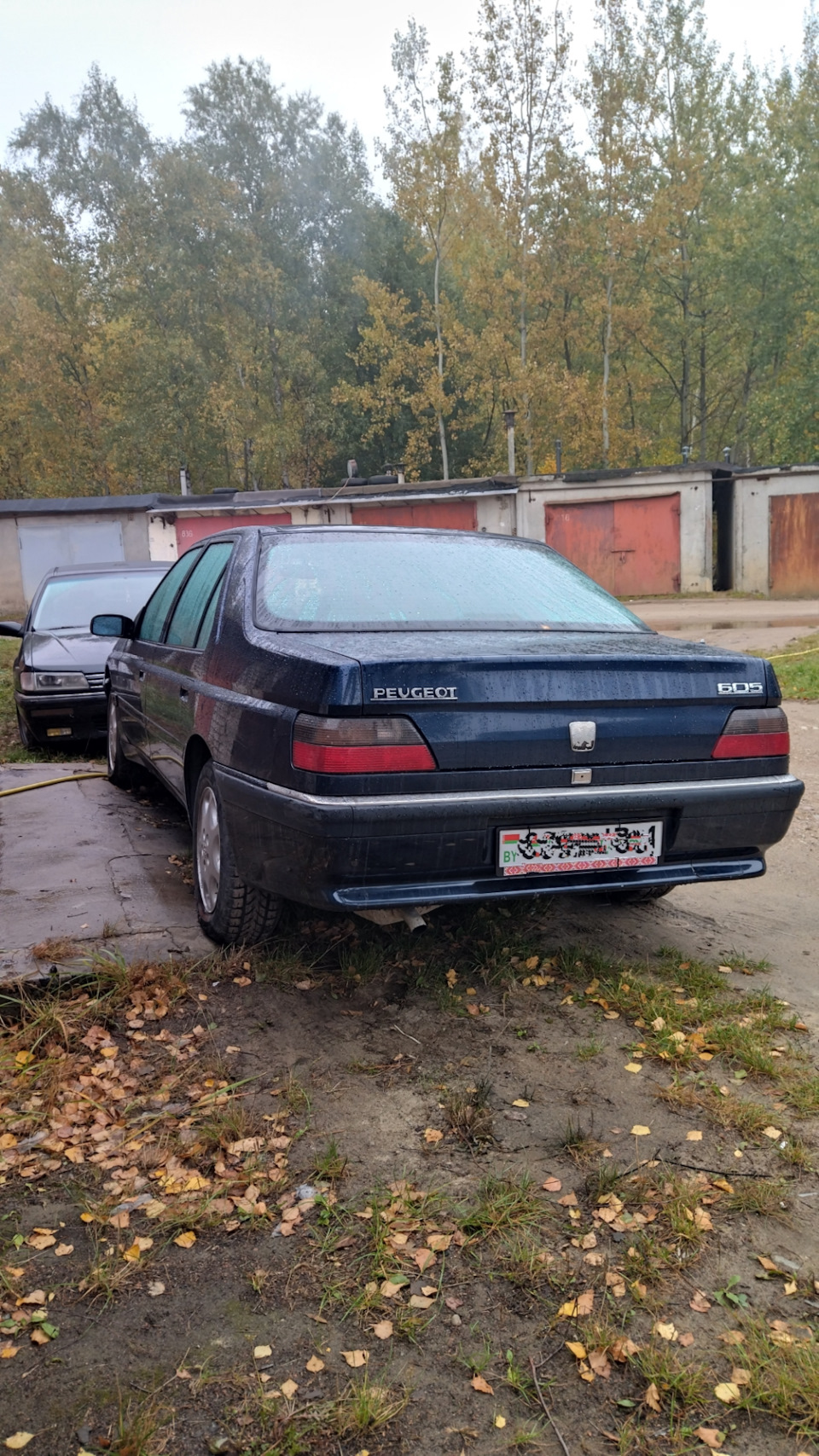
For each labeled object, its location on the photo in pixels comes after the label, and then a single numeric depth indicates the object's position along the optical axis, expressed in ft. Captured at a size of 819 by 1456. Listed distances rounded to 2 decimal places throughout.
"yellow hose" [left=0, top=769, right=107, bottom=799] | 20.43
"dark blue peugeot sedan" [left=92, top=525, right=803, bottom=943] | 9.80
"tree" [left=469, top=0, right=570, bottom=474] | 116.47
